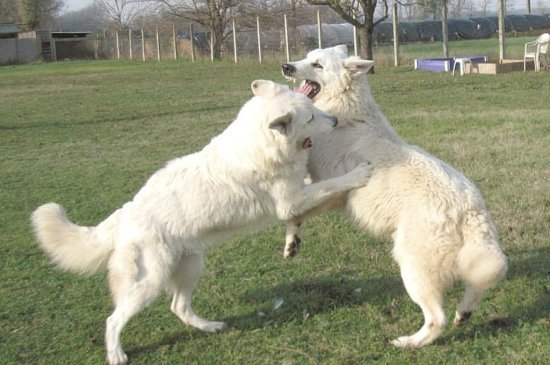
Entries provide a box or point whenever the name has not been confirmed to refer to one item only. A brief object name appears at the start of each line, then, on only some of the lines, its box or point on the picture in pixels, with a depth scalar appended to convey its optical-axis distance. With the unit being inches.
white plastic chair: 786.2
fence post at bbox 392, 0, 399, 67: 987.5
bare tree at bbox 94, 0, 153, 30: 2603.3
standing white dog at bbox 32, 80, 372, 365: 162.6
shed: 2242.9
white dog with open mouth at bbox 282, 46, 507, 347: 153.1
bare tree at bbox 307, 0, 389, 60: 895.7
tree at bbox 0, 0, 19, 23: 2797.7
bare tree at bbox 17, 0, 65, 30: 2645.2
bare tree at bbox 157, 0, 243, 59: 1635.1
